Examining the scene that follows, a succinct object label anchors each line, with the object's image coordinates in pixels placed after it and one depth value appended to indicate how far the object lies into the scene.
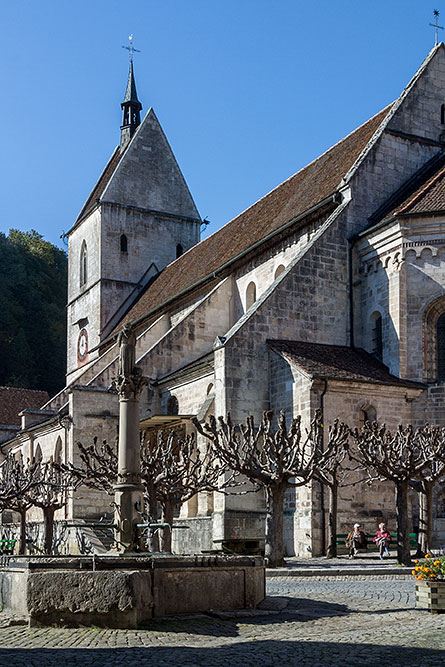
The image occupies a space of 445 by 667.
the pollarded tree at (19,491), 28.67
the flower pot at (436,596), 11.24
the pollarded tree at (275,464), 19.50
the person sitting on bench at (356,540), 22.22
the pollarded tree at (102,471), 22.89
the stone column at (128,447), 13.02
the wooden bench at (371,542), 22.81
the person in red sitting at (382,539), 21.45
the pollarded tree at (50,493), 27.58
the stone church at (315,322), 24.47
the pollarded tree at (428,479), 20.78
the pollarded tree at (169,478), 22.03
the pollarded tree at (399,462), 19.62
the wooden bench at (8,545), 32.88
